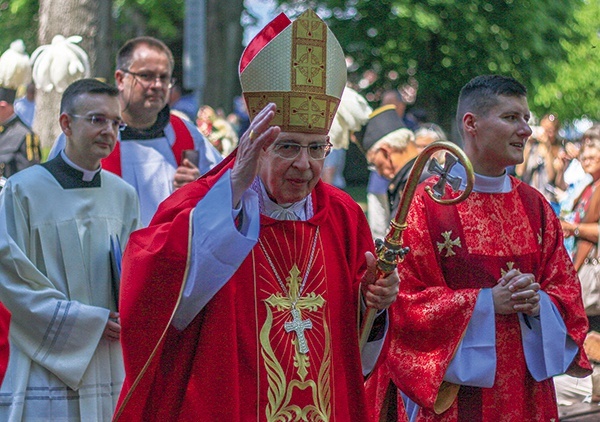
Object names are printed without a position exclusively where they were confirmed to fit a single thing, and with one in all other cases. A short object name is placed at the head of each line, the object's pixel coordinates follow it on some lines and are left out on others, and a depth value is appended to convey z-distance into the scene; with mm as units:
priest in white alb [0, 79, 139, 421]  10906
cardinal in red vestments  7988
